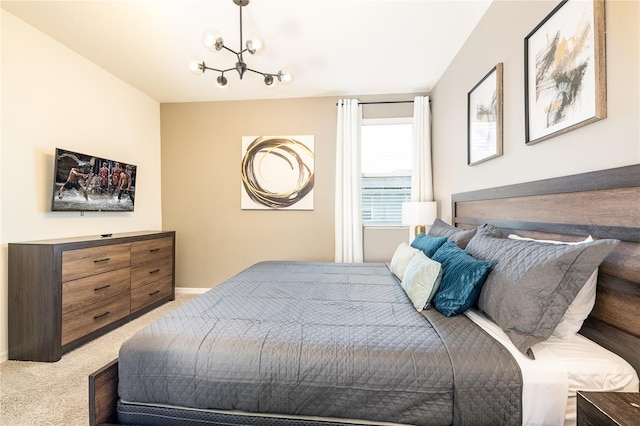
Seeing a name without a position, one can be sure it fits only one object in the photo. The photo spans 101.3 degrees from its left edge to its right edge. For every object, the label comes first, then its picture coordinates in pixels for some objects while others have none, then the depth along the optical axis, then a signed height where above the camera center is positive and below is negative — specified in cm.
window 357 +58
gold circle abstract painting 357 +57
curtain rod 346 +147
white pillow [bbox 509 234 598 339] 107 -40
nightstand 70 -56
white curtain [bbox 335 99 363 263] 345 +38
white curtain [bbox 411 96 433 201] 333 +78
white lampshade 289 +0
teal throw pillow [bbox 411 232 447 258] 184 -23
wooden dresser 204 -67
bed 93 -57
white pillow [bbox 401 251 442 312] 141 -39
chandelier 185 +123
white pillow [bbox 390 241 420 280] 198 -36
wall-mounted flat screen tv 234 +31
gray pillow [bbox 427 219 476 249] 182 -16
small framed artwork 183 +73
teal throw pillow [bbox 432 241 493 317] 127 -36
